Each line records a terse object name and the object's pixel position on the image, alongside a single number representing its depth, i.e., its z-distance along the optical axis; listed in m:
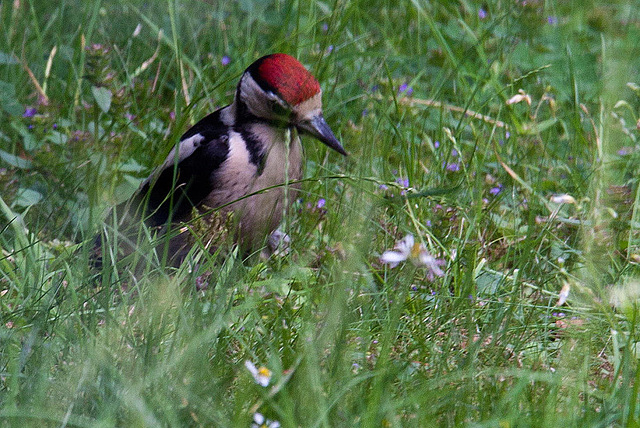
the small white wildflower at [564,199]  4.77
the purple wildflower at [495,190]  7.10
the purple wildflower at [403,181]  6.93
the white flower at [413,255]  3.87
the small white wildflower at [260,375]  3.94
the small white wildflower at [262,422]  3.79
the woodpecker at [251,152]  6.54
